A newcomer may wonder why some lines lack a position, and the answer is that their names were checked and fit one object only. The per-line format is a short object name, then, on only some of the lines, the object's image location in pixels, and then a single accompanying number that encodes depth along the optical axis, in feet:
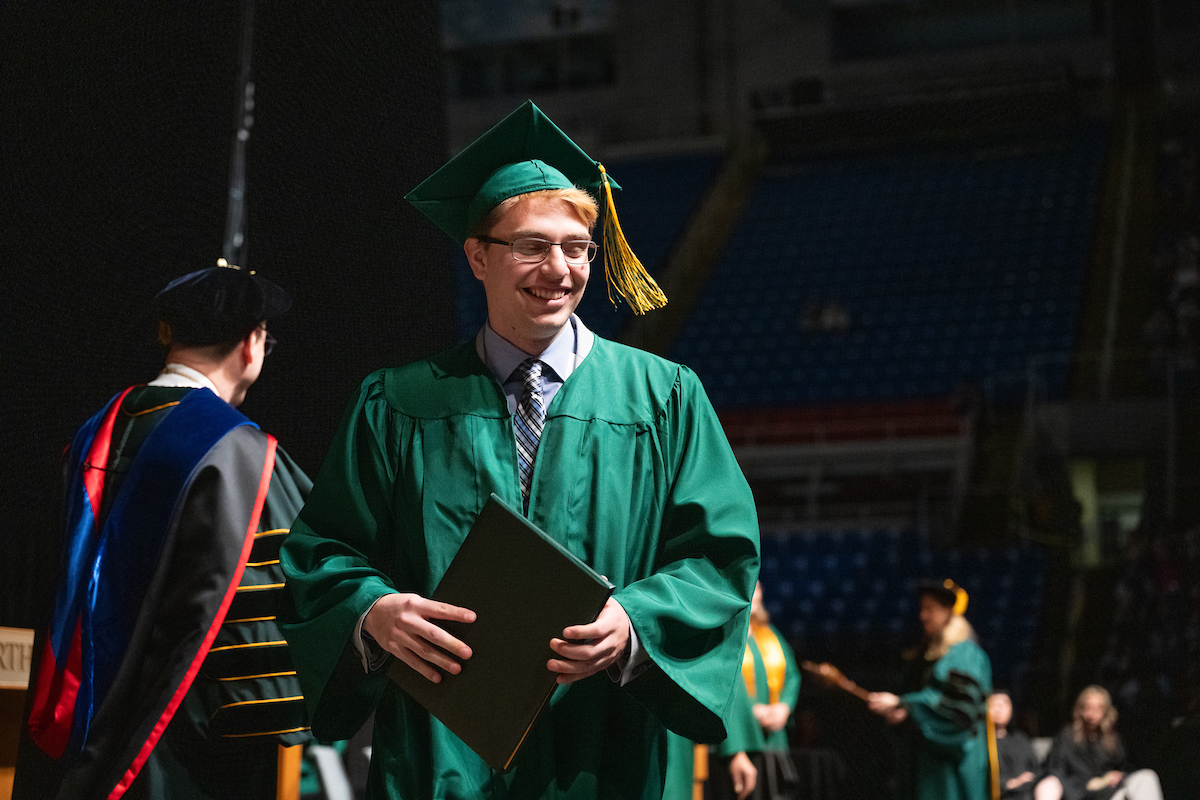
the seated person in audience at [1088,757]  21.12
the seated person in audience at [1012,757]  21.13
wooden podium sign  8.86
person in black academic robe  7.30
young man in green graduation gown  5.32
